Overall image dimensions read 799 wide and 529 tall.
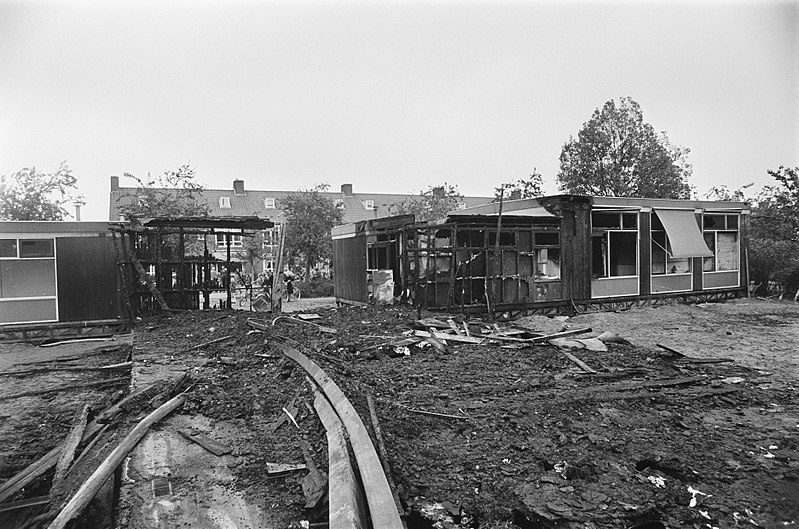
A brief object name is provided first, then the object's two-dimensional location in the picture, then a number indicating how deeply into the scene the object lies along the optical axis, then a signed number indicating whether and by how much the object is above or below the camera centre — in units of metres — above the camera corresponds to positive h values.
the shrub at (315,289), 28.34 -1.72
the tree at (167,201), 24.75 +2.63
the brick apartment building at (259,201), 47.41 +5.26
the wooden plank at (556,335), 9.87 -1.51
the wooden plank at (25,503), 4.14 -1.84
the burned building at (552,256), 14.46 -0.10
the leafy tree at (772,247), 16.94 +0.06
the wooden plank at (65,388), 7.88 -1.90
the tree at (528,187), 31.55 +3.74
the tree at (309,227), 31.48 +1.65
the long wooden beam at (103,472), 3.71 -1.67
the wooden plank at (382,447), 3.78 -1.56
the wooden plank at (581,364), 7.81 -1.64
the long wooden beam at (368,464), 3.29 -1.53
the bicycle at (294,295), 25.64 -1.86
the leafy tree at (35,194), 22.14 +2.70
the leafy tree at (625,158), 27.50 +4.68
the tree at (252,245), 31.03 +0.65
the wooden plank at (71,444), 4.74 -1.79
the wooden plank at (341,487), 3.23 -1.54
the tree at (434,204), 35.41 +3.31
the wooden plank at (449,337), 9.98 -1.52
